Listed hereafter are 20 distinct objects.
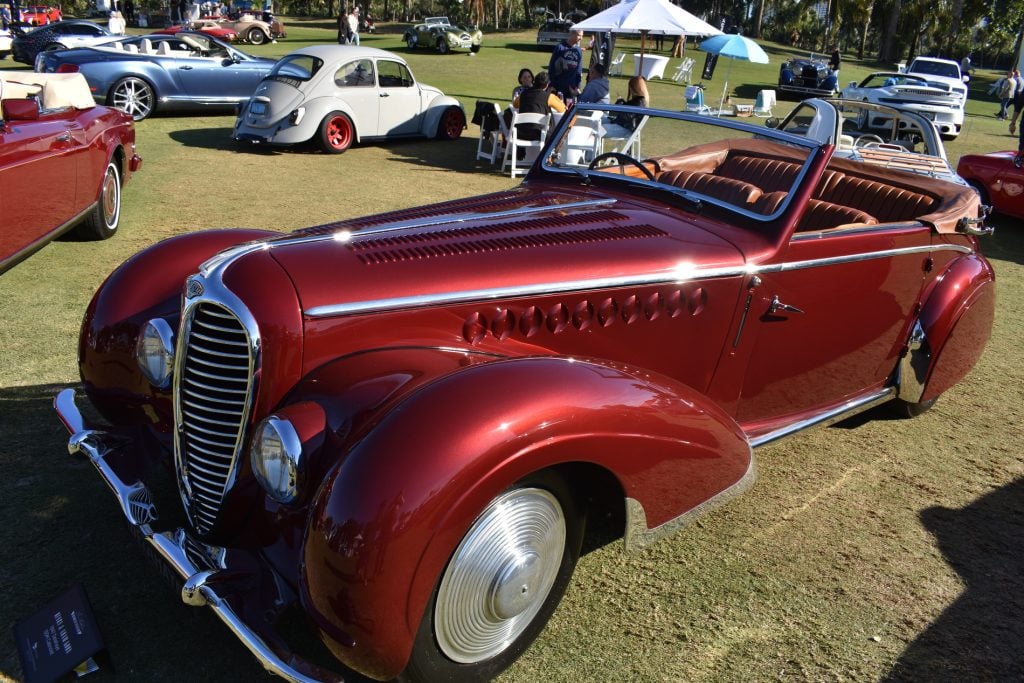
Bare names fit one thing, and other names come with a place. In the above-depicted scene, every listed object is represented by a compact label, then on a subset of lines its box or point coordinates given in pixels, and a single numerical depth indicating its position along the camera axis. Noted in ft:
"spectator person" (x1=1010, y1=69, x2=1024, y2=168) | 65.21
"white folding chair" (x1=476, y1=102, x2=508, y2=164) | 36.70
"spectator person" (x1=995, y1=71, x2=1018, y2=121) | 78.23
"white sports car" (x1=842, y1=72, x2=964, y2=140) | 58.08
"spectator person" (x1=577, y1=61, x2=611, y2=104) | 36.27
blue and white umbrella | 57.98
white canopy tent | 45.24
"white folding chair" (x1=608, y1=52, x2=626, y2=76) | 98.10
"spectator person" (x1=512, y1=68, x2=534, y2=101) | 37.63
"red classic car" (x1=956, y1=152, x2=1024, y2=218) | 30.68
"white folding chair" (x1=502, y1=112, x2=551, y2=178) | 35.04
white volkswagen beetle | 35.76
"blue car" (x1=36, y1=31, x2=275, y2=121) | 39.68
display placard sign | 7.71
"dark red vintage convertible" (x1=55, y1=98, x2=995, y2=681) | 6.95
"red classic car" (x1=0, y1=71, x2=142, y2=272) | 17.47
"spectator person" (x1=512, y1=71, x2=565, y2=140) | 35.63
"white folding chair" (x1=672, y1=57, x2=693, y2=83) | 94.63
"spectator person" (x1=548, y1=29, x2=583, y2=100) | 39.17
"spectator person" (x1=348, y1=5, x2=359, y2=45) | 73.89
